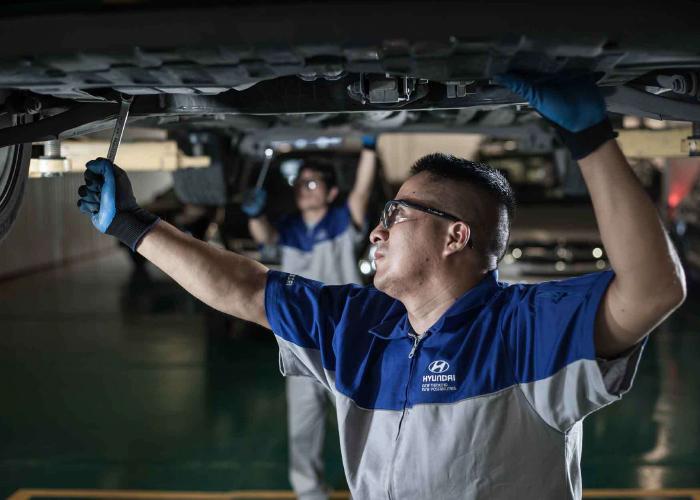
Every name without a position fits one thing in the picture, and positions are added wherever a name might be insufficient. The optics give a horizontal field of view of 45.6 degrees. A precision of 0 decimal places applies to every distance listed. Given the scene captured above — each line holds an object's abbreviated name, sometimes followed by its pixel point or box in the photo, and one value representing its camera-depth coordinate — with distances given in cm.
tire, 230
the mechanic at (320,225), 480
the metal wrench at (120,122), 204
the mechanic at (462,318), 152
